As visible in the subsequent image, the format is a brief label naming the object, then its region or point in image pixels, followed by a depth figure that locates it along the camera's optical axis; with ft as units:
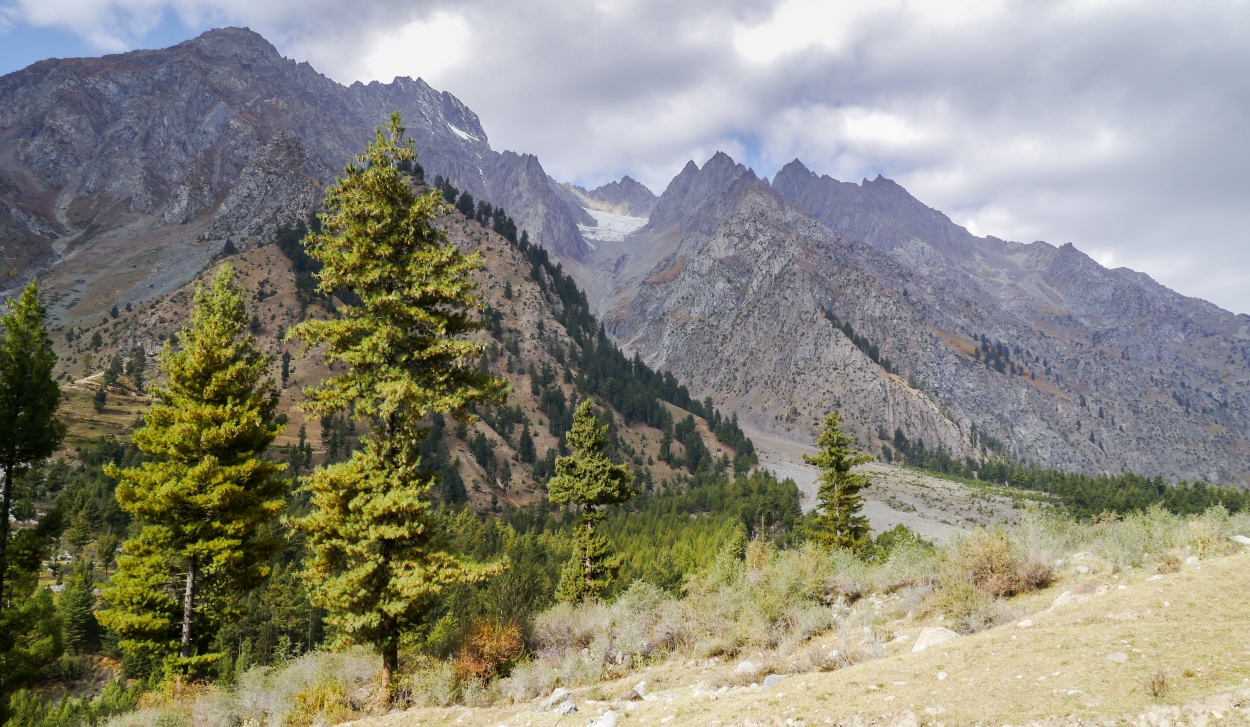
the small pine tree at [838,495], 119.55
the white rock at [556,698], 36.37
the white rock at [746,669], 37.29
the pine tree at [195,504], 51.70
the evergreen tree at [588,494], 88.02
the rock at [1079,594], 37.86
